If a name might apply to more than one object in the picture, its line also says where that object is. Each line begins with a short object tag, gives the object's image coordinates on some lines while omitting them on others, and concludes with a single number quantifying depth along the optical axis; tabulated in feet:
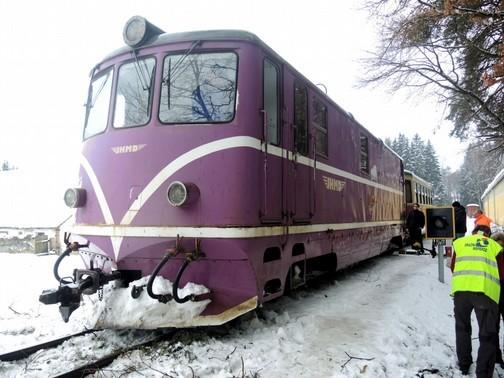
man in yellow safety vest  14.10
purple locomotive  15.34
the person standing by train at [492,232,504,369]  15.84
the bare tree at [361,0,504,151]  30.66
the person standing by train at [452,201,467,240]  32.03
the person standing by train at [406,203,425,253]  42.90
